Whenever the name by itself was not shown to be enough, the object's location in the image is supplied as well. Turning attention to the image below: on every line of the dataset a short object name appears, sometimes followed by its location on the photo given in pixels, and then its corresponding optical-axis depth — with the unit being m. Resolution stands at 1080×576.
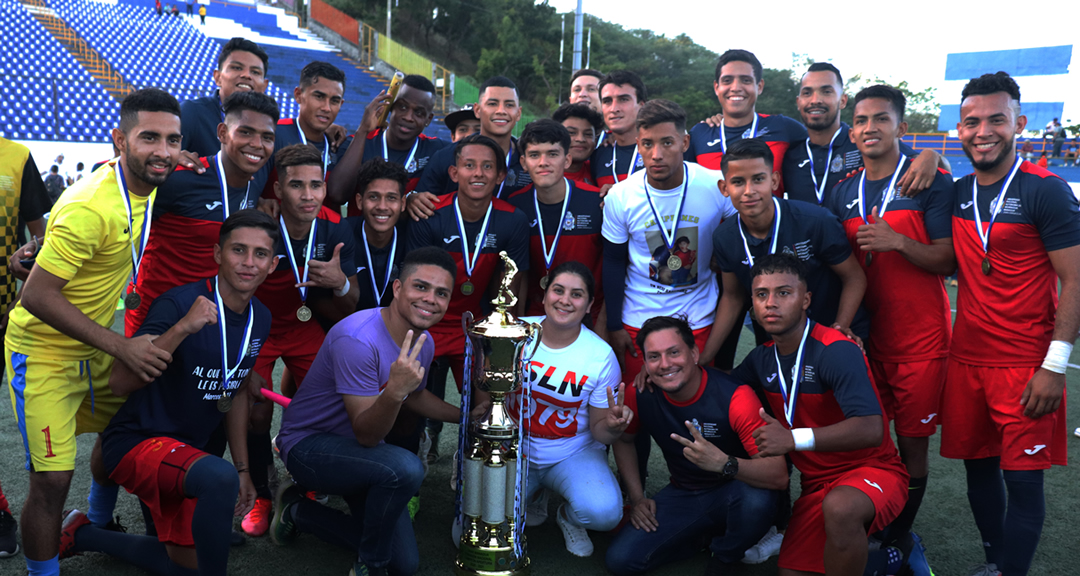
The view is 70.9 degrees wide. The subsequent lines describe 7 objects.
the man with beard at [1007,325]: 3.18
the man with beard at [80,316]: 2.86
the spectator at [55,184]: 14.88
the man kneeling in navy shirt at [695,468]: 3.30
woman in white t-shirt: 3.67
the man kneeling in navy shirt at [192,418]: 2.88
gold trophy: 3.28
